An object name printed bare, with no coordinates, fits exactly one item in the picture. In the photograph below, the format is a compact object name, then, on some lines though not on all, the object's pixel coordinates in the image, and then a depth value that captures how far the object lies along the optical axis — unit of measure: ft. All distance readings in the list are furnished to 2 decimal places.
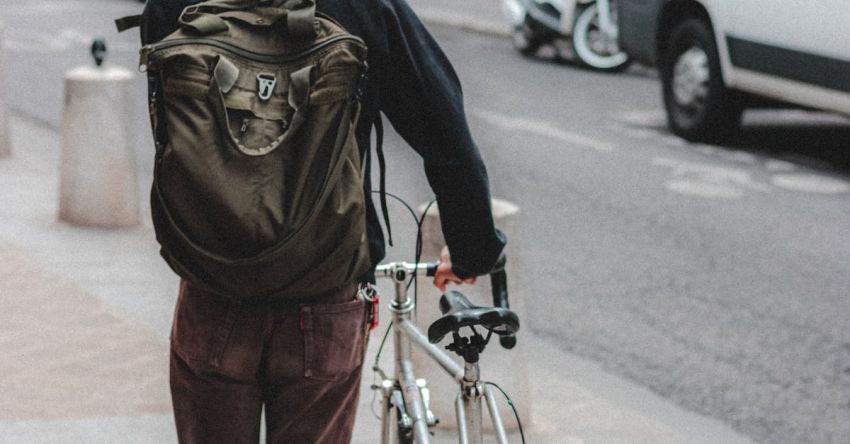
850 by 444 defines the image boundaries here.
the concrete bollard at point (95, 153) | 24.67
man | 8.16
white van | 29.14
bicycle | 8.38
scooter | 48.29
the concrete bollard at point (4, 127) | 30.60
